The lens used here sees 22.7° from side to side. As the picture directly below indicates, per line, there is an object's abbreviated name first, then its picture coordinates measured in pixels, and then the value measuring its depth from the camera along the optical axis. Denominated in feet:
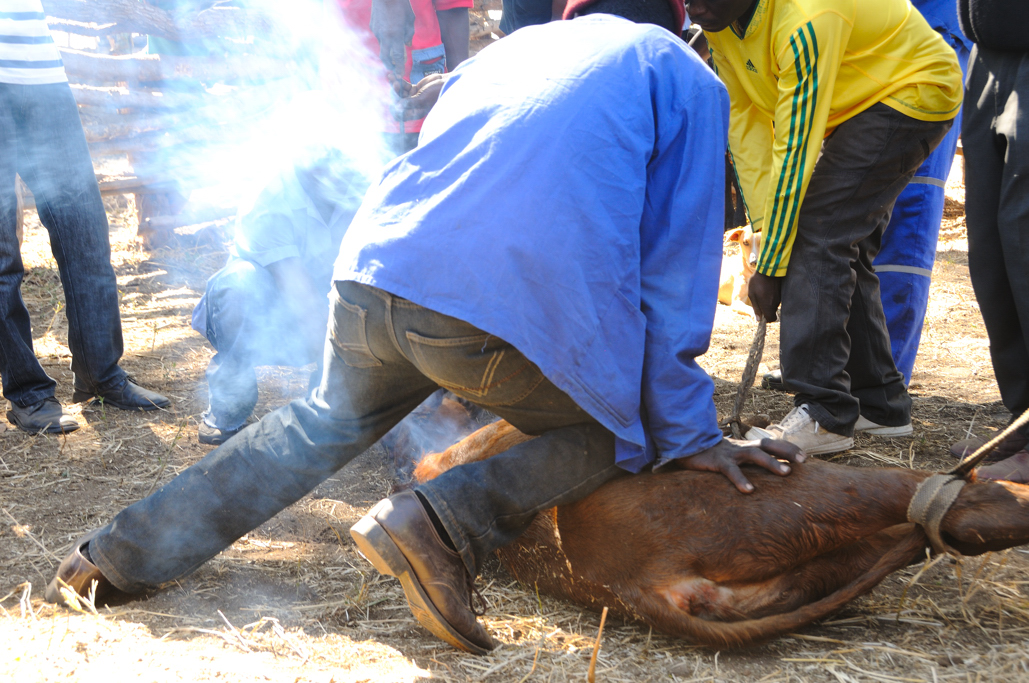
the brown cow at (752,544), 13.37
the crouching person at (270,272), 16.35
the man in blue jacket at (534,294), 13.02
